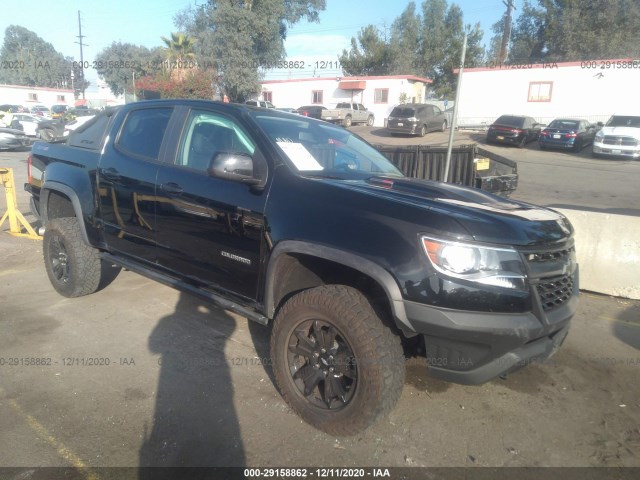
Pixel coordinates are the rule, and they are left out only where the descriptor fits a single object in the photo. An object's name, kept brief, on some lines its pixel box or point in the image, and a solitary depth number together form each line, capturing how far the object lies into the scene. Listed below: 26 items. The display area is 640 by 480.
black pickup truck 2.39
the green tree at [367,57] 49.72
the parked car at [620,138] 19.02
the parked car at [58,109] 37.78
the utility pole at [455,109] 5.52
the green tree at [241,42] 35.84
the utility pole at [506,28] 34.39
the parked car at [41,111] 39.03
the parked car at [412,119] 24.88
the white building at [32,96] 52.31
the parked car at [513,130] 22.64
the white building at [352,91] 35.72
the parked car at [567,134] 21.45
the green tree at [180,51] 36.39
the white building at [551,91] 24.95
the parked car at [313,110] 28.66
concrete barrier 5.17
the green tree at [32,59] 79.25
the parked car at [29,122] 24.44
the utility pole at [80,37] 59.66
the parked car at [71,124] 20.56
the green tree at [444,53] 50.62
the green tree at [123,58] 47.49
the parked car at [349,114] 29.66
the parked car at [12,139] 19.67
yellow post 6.82
